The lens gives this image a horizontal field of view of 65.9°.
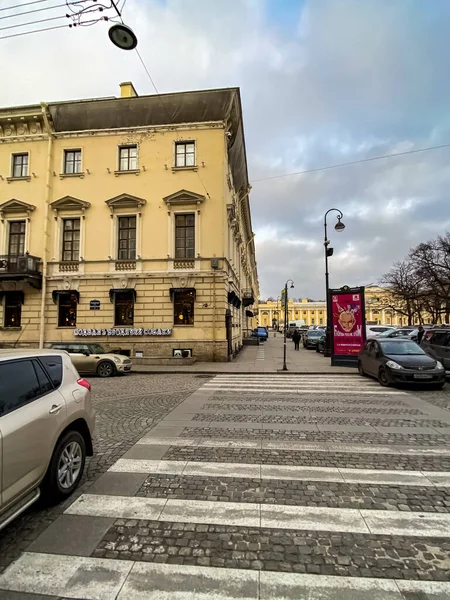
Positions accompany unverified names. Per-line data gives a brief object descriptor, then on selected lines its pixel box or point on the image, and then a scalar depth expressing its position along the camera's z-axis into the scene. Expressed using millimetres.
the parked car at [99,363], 14789
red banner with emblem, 16844
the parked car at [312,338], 28808
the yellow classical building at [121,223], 19750
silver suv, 2926
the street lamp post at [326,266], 18347
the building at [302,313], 110275
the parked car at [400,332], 27072
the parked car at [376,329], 31219
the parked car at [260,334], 43456
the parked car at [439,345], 13422
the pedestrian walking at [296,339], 29145
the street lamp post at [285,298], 18161
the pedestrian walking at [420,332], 23395
